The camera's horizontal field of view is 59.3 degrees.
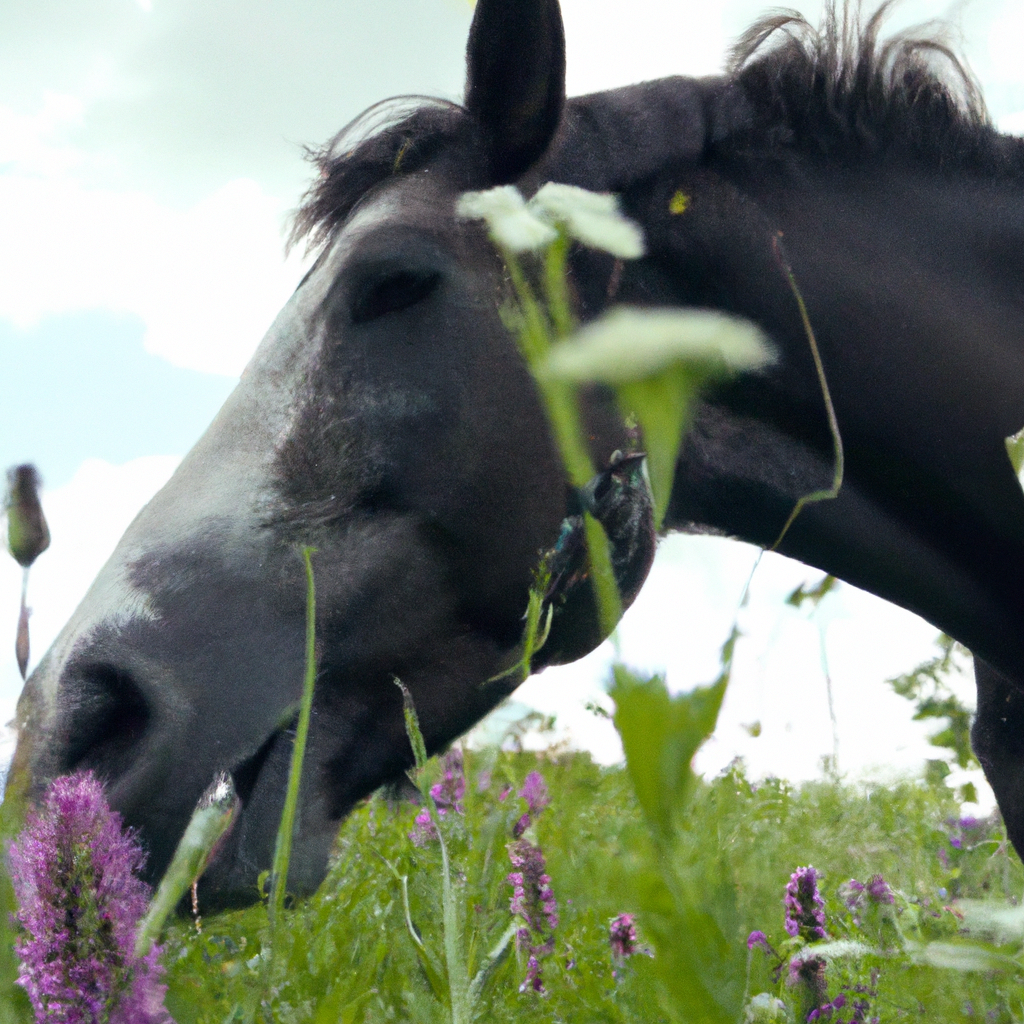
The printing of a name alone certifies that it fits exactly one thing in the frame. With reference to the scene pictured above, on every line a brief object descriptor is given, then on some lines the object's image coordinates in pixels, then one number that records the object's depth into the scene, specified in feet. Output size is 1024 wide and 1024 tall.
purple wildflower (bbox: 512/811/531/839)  6.12
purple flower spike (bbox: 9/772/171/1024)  2.28
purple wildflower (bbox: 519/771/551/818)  6.68
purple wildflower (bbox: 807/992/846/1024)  3.91
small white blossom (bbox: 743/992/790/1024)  3.88
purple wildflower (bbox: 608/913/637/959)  4.35
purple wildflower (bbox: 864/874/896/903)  5.43
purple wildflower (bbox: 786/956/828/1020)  3.82
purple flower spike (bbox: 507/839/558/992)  4.66
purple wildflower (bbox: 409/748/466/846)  6.35
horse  5.27
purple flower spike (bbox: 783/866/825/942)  4.11
